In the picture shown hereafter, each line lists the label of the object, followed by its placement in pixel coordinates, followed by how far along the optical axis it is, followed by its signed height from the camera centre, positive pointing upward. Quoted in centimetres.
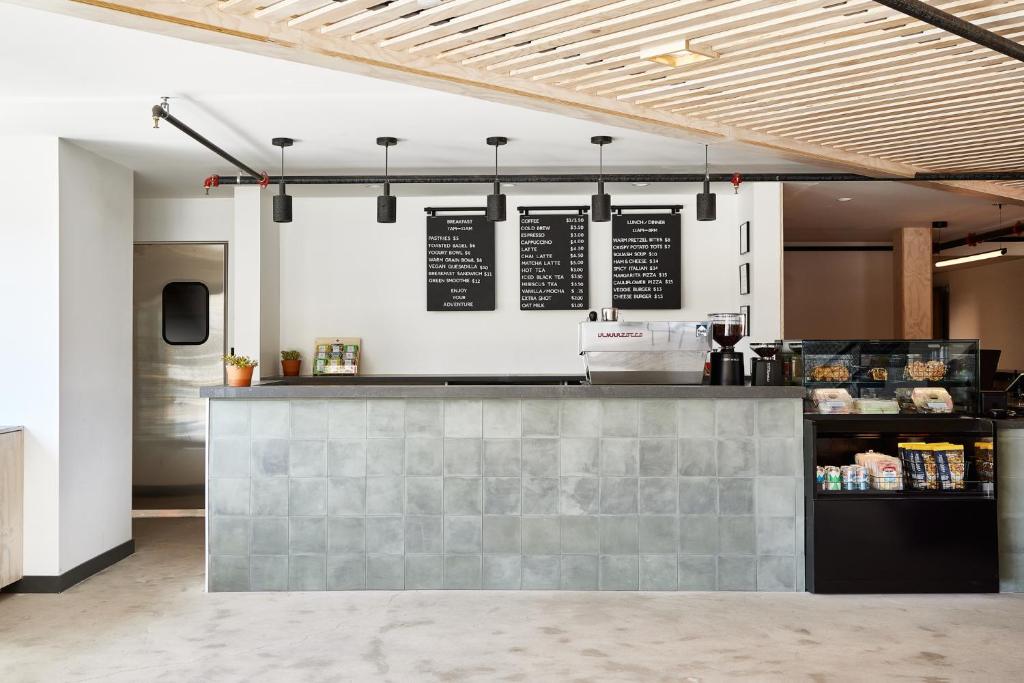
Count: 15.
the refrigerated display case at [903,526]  434 -99
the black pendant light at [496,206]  490 +81
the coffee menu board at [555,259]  652 +65
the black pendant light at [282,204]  485 +82
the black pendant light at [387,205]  486 +82
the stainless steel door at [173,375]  676 -27
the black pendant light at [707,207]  483 +79
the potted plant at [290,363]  639 -16
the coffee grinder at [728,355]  460 -8
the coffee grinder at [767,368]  457 -15
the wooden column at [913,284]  827 +57
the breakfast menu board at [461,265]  655 +61
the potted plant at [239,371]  462 -16
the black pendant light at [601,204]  482 +81
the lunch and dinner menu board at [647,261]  650 +63
